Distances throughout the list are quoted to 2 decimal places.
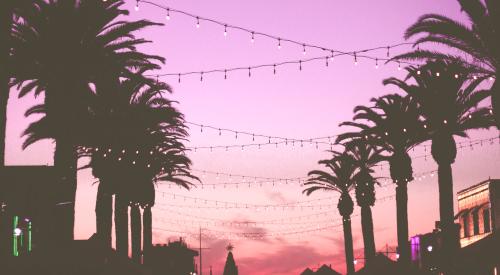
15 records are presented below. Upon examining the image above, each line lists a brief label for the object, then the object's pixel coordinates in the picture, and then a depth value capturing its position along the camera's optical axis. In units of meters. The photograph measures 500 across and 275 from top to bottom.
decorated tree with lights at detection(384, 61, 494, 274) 32.31
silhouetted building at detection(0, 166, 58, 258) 30.08
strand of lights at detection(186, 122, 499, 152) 36.06
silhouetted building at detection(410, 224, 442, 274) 63.03
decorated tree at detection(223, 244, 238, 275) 74.12
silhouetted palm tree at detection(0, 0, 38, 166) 17.91
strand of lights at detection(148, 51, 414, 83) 26.02
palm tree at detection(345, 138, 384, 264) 48.41
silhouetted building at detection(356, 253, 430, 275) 33.47
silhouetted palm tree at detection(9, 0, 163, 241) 25.56
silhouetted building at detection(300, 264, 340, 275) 60.69
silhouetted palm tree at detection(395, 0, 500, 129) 25.77
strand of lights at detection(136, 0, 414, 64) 22.00
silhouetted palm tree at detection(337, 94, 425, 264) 39.03
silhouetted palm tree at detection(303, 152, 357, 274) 54.50
